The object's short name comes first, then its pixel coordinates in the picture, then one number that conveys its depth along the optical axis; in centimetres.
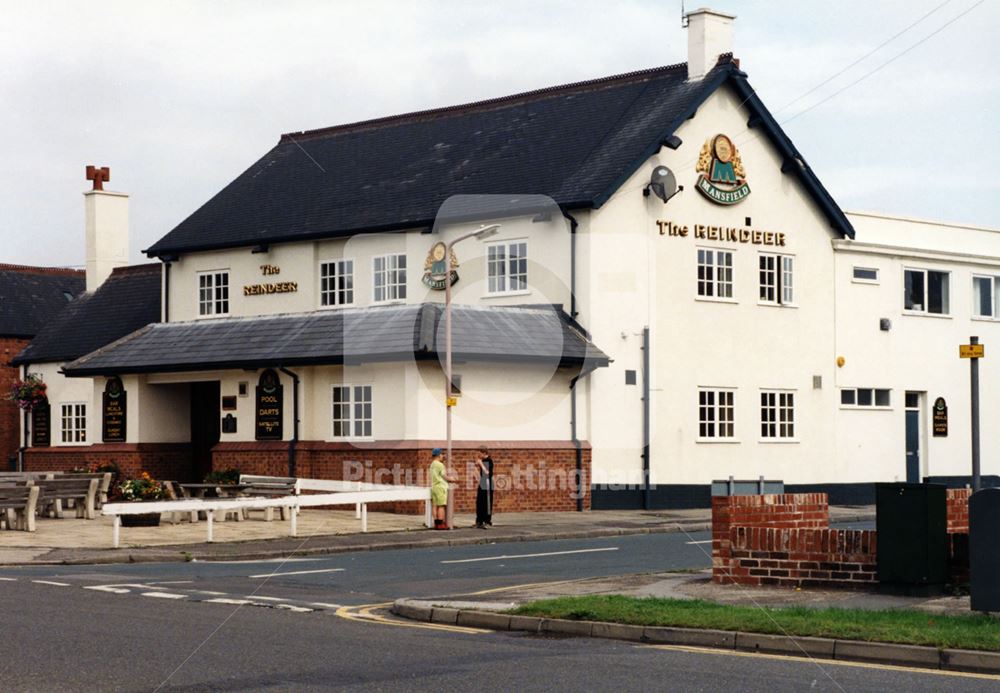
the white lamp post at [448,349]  2868
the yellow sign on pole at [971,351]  2492
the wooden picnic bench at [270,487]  3106
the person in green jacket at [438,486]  2891
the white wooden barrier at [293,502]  2552
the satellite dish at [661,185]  3594
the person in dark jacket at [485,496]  2919
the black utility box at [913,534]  1486
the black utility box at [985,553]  1304
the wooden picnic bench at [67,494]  2983
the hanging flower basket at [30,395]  4691
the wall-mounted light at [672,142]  3612
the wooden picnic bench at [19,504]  2711
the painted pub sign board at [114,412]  4019
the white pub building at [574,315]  3450
